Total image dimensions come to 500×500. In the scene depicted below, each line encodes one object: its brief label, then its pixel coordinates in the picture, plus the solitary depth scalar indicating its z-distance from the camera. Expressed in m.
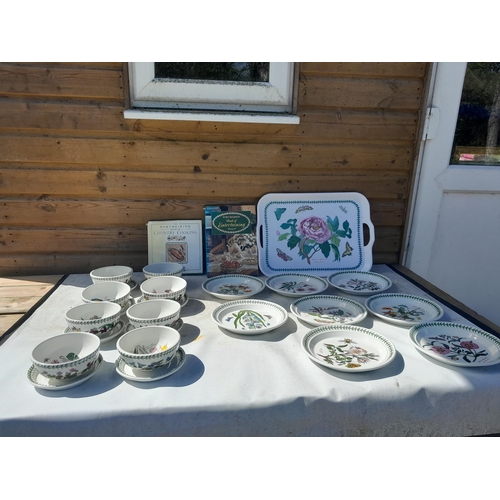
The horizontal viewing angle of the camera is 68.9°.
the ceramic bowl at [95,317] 1.03
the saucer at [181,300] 1.25
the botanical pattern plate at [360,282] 1.39
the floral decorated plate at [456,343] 0.98
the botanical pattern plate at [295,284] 1.36
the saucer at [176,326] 1.13
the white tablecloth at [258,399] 0.83
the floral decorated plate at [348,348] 0.97
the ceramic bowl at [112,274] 1.31
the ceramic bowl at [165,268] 1.43
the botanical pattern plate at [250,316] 1.12
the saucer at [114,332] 1.07
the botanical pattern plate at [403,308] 1.19
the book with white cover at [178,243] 1.56
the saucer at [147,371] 0.90
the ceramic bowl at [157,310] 1.07
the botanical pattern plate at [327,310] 1.18
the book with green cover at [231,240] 1.57
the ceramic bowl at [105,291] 1.25
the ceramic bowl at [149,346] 0.89
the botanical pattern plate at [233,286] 1.33
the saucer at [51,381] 0.86
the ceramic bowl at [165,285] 1.25
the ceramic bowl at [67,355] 0.86
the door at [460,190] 1.56
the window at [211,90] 1.40
